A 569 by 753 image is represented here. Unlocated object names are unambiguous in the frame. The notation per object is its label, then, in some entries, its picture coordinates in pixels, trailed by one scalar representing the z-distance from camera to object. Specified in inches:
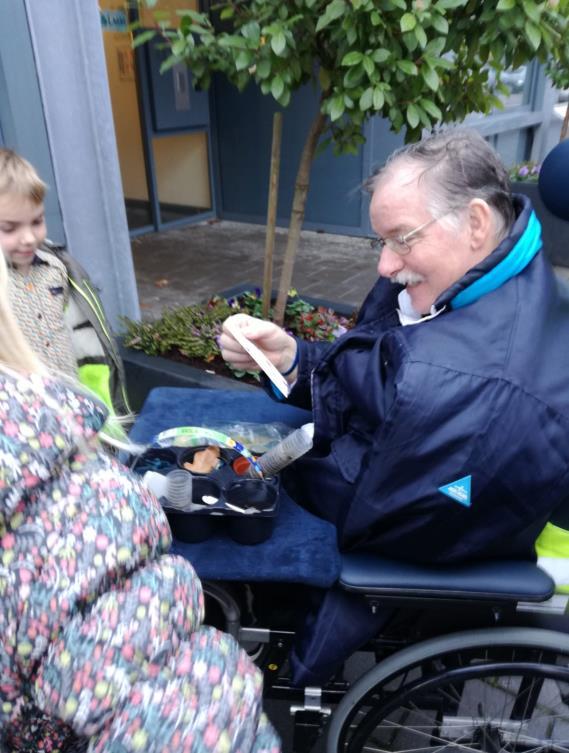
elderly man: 47.6
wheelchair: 52.6
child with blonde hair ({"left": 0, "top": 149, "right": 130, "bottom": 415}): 77.9
